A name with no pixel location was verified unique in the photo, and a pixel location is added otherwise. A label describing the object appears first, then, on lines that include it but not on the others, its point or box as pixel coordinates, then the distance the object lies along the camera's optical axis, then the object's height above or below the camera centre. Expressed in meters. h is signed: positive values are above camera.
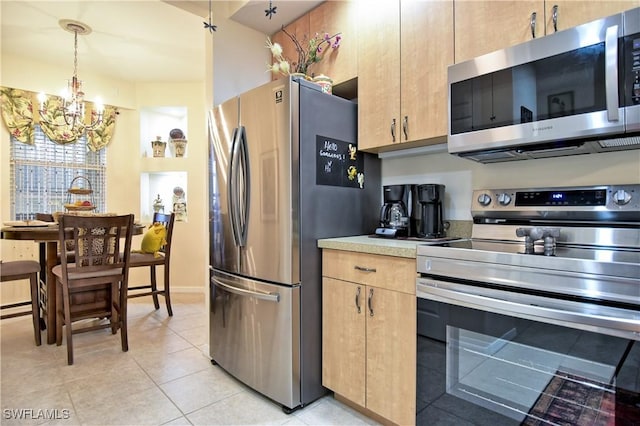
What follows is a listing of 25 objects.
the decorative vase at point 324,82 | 2.10 +0.79
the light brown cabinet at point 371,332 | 1.54 -0.58
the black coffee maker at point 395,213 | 1.98 -0.01
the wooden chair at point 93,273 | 2.48 -0.45
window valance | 3.62 +1.04
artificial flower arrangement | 2.26 +1.08
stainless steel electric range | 1.05 -0.36
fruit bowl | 3.13 +0.07
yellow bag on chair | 3.62 -0.26
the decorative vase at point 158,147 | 4.53 +0.88
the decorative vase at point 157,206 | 4.68 +0.11
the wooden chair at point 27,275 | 2.76 -0.48
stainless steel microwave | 1.20 +0.46
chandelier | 3.08 +1.12
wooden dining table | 2.54 -0.32
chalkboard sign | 1.93 +0.29
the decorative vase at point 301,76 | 1.93 +0.81
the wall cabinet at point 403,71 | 1.72 +0.75
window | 3.75 +0.50
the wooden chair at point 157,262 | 3.51 -0.48
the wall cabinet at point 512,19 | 1.31 +0.79
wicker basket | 4.09 +0.37
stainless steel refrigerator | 1.82 -0.03
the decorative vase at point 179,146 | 4.57 +0.90
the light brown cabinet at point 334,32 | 2.14 +1.19
